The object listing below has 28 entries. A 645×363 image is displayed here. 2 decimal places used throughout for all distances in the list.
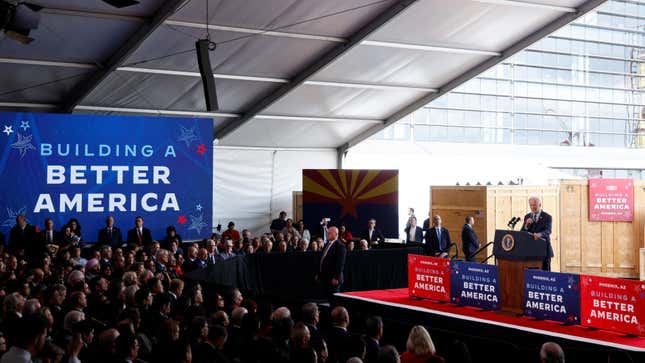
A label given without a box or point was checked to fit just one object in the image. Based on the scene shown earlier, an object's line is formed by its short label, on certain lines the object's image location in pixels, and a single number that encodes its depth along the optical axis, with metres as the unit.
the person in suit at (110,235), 16.64
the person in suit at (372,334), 7.09
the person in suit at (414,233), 20.38
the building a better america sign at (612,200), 20.75
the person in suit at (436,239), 17.69
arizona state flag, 21.59
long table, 15.01
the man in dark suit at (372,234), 20.23
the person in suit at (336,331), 7.03
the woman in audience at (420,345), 6.78
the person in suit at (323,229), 20.99
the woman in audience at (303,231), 20.38
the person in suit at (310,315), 7.74
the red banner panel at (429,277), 10.95
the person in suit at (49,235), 15.75
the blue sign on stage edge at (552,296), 9.16
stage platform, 7.94
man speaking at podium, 11.51
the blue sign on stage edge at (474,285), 10.23
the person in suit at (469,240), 18.19
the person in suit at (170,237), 16.61
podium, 10.19
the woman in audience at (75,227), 16.36
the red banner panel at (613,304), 8.41
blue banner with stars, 16.61
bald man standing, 13.15
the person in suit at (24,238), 15.45
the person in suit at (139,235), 16.69
